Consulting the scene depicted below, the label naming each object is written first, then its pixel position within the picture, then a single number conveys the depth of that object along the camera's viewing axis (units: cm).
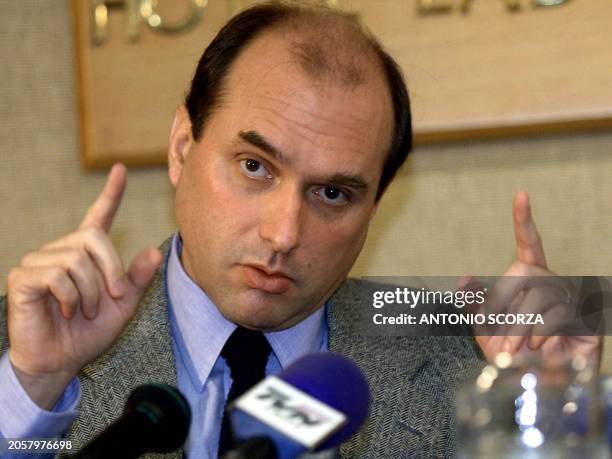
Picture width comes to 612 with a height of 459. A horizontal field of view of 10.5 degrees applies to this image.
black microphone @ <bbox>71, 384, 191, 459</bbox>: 196
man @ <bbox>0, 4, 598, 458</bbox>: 229
